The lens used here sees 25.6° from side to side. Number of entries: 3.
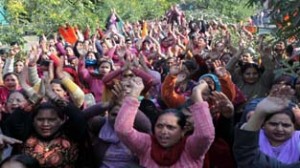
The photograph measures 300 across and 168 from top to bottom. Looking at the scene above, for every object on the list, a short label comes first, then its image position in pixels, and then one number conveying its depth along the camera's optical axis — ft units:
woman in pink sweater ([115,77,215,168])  14.51
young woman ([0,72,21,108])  23.12
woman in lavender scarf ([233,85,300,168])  11.94
